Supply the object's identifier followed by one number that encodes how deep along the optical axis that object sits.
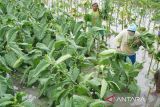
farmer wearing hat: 4.93
